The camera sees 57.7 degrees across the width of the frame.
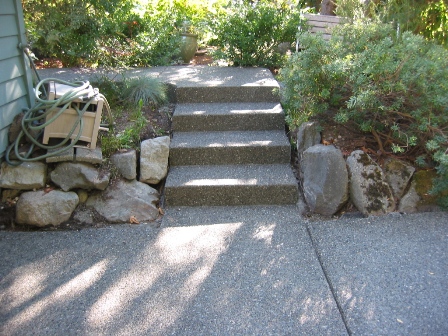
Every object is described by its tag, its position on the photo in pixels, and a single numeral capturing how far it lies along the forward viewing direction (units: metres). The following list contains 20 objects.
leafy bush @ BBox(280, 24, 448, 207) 3.17
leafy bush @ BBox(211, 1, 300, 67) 5.58
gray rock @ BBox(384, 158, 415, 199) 3.37
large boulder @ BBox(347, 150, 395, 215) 3.32
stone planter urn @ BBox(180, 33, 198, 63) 6.71
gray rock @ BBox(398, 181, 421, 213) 3.32
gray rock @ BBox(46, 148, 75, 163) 3.41
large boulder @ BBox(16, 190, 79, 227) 3.29
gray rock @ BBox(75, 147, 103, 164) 3.45
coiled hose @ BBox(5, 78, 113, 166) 3.34
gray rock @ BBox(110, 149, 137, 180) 3.59
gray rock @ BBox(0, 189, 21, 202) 3.38
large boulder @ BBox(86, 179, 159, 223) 3.44
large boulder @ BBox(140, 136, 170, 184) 3.68
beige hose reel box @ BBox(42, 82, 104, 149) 3.42
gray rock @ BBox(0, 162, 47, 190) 3.32
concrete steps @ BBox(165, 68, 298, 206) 3.56
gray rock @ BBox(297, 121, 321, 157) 3.79
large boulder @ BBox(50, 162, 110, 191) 3.42
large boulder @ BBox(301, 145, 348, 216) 3.39
